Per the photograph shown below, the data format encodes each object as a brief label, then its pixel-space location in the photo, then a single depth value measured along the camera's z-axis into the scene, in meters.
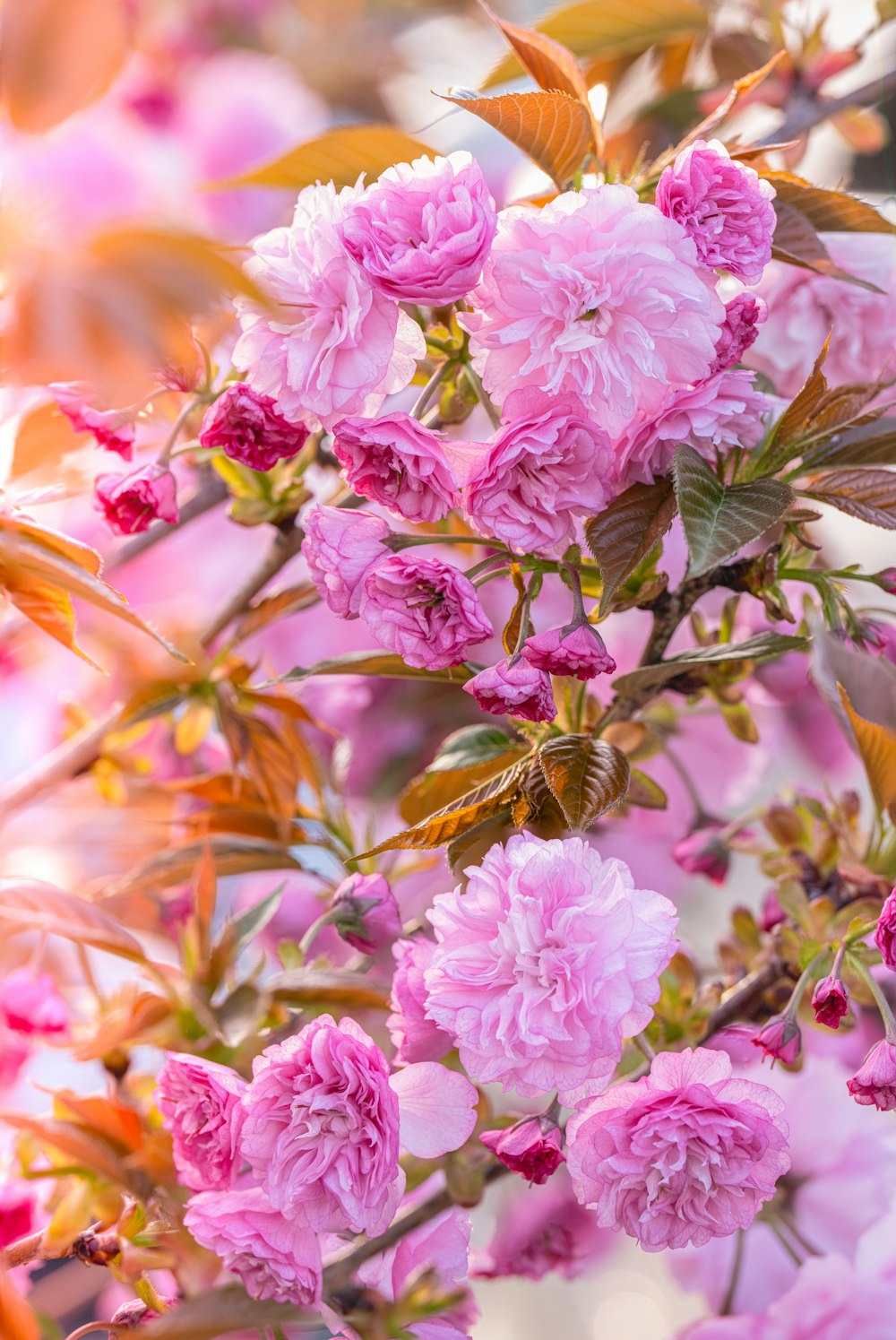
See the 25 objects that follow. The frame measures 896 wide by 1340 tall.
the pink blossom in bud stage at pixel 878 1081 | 0.94
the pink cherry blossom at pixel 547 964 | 0.93
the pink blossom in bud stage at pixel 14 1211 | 1.04
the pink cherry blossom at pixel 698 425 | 0.94
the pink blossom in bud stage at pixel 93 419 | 0.99
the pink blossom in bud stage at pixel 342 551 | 0.94
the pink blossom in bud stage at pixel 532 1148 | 0.94
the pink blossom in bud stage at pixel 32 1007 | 1.07
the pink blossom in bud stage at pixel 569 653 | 0.93
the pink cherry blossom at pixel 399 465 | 0.93
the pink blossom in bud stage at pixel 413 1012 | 0.96
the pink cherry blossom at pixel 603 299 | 0.93
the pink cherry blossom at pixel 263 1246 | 0.95
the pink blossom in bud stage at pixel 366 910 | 0.99
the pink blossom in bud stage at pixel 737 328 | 0.94
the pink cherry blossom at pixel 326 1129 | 0.94
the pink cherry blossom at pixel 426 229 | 0.93
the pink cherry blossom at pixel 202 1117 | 0.96
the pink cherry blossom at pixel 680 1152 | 0.94
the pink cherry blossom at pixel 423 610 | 0.93
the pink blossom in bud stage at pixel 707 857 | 1.09
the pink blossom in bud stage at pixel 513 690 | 0.93
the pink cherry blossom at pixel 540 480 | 0.93
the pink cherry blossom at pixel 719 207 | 0.94
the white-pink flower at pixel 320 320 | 0.94
